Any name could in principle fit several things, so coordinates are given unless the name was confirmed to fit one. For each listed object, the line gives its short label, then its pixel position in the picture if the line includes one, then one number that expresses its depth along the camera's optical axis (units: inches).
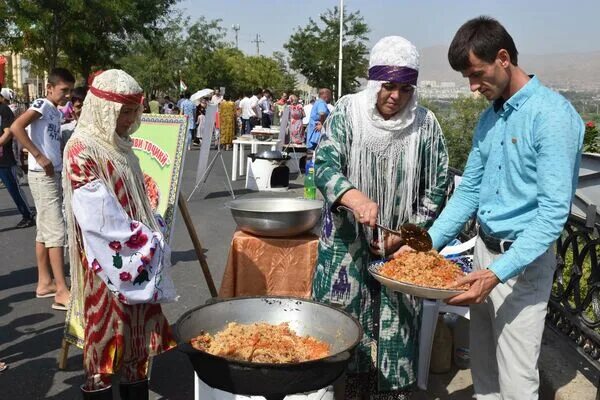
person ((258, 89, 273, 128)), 841.4
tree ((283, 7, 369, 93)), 1547.7
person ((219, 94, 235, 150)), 656.6
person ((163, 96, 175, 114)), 882.7
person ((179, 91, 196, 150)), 695.7
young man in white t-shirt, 185.0
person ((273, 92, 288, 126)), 968.7
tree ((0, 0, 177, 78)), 812.6
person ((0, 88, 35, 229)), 295.9
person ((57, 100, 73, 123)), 257.2
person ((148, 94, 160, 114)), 750.5
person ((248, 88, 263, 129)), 813.2
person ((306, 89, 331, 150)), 476.1
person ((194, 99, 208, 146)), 768.2
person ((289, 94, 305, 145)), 575.8
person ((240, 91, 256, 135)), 814.5
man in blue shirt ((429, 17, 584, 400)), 81.0
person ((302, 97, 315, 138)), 615.5
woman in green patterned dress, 106.3
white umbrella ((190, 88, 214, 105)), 606.2
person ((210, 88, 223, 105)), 796.8
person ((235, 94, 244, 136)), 852.7
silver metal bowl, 142.7
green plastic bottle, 301.6
